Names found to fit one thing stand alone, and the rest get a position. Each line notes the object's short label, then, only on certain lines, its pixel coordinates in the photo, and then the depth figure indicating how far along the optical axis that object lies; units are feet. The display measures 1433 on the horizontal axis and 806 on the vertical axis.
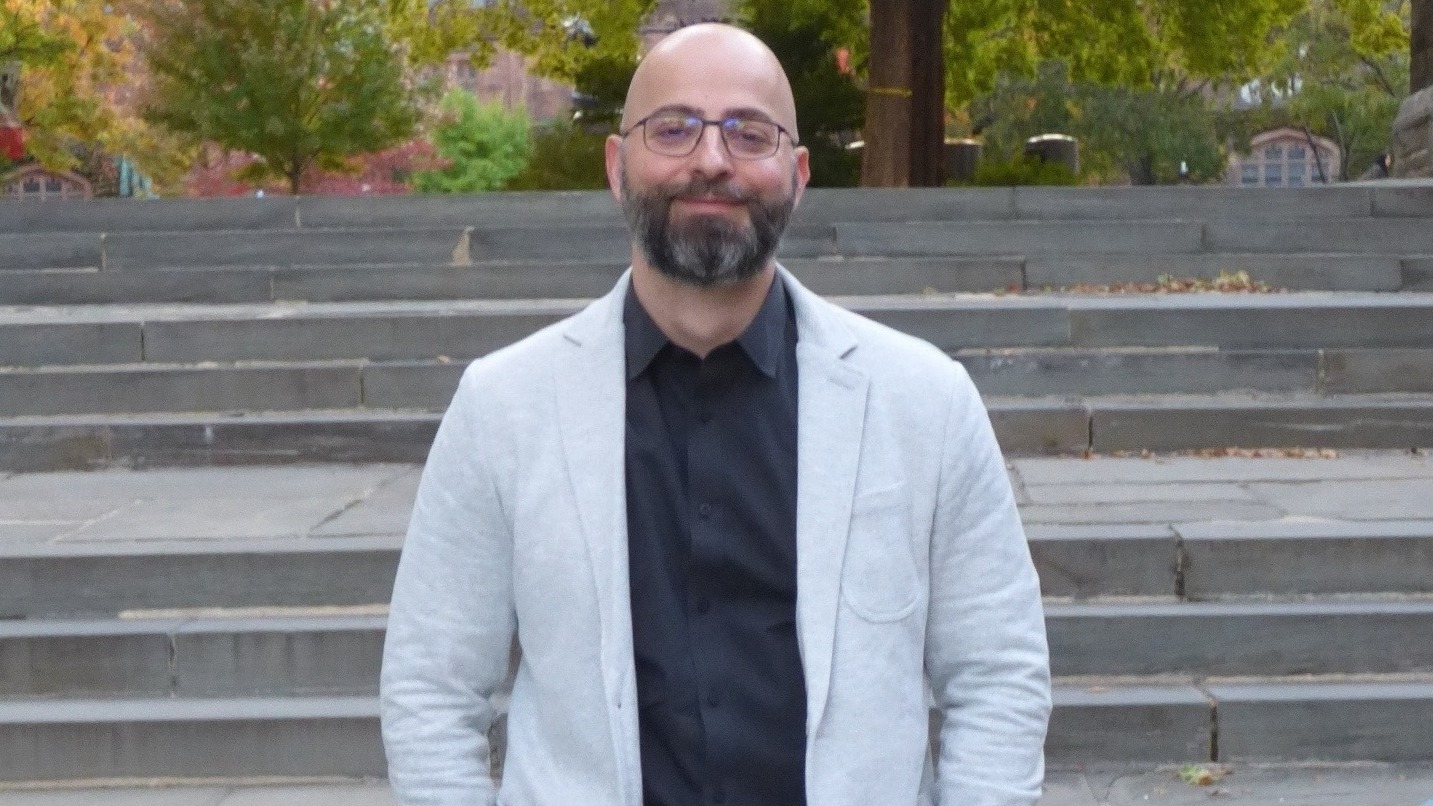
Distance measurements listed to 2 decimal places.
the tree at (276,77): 69.26
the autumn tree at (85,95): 106.11
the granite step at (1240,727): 16.83
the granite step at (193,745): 16.92
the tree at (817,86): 64.95
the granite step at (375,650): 17.80
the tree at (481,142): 162.67
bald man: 6.55
